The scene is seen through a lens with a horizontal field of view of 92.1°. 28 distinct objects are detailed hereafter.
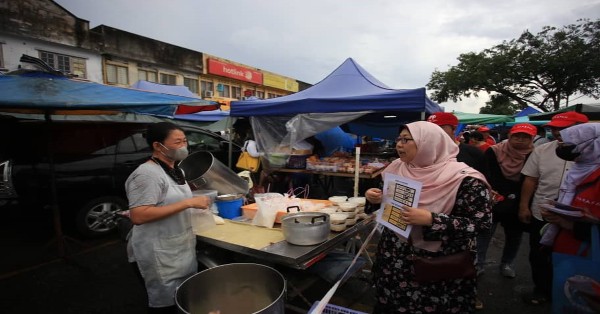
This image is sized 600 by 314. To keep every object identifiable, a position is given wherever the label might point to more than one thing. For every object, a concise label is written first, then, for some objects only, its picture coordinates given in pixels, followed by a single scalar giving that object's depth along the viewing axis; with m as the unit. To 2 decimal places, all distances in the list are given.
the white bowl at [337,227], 2.37
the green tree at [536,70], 18.64
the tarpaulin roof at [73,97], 3.01
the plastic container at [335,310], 1.84
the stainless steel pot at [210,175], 3.03
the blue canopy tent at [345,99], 4.22
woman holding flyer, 1.55
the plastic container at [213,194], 2.86
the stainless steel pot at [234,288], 1.67
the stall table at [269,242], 1.92
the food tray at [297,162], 5.86
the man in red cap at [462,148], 3.19
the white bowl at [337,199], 2.84
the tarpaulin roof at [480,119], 10.95
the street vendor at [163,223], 1.85
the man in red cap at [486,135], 7.68
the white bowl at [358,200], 2.71
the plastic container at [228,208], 2.94
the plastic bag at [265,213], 2.55
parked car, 4.32
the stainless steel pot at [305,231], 2.01
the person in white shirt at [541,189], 2.86
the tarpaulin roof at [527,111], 15.69
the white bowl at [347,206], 2.54
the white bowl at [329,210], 2.57
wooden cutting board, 2.19
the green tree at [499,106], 23.87
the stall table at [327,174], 5.27
